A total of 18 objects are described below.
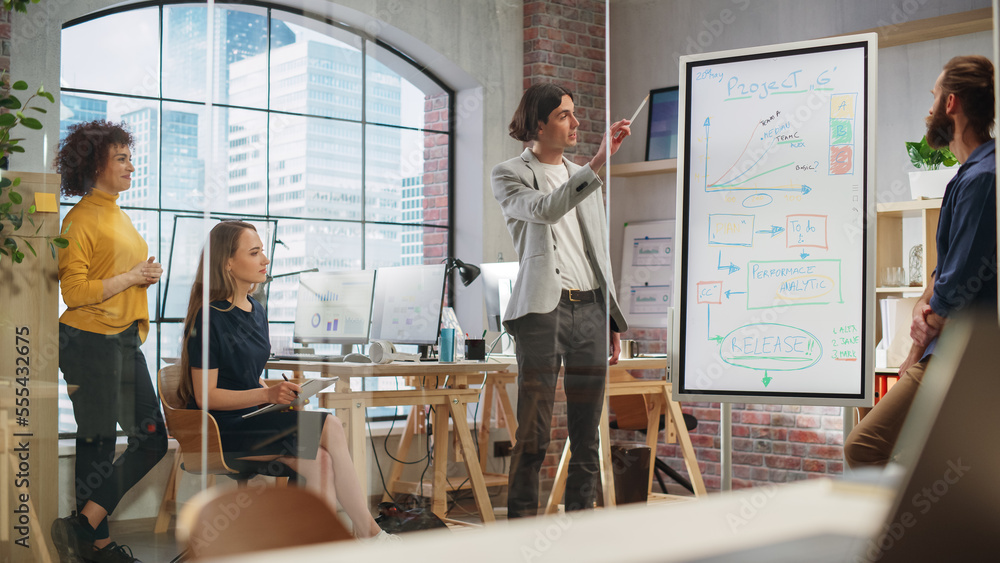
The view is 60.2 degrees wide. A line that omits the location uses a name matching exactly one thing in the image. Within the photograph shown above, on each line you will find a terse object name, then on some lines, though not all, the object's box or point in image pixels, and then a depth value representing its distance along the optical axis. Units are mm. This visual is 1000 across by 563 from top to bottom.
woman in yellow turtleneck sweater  3168
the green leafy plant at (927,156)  3783
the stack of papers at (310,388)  3158
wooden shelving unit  3775
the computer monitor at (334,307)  3258
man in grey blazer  3348
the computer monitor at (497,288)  3490
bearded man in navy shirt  2299
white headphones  3440
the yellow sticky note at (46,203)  3150
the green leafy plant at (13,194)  3088
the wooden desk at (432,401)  3332
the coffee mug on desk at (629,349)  4043
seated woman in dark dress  2982
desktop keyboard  3209
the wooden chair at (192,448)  3006
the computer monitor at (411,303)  3498
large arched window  3162
